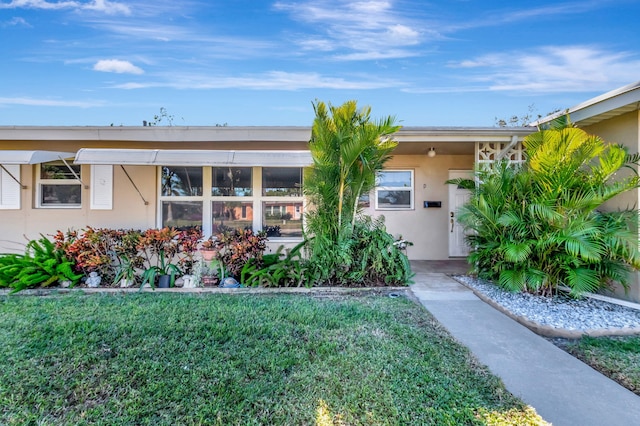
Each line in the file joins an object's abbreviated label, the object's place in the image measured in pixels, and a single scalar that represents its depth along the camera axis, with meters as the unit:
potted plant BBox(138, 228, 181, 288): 5.58
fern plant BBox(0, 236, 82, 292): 5.18
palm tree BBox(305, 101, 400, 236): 5.03
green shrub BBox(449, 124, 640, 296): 4.45
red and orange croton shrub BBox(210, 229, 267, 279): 5.64
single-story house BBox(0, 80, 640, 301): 5.74
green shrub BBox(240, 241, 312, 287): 5.46
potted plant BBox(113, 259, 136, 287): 5.54
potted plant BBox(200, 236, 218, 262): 5.66
